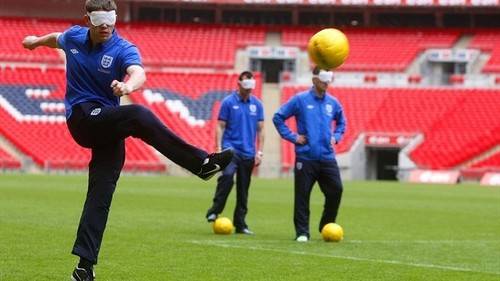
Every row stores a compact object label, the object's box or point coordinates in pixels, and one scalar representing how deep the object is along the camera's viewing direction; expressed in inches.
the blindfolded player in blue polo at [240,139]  701.9
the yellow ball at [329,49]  473.4
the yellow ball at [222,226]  681.6
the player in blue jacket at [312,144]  627.5
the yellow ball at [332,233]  627.8
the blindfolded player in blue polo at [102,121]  377.4
